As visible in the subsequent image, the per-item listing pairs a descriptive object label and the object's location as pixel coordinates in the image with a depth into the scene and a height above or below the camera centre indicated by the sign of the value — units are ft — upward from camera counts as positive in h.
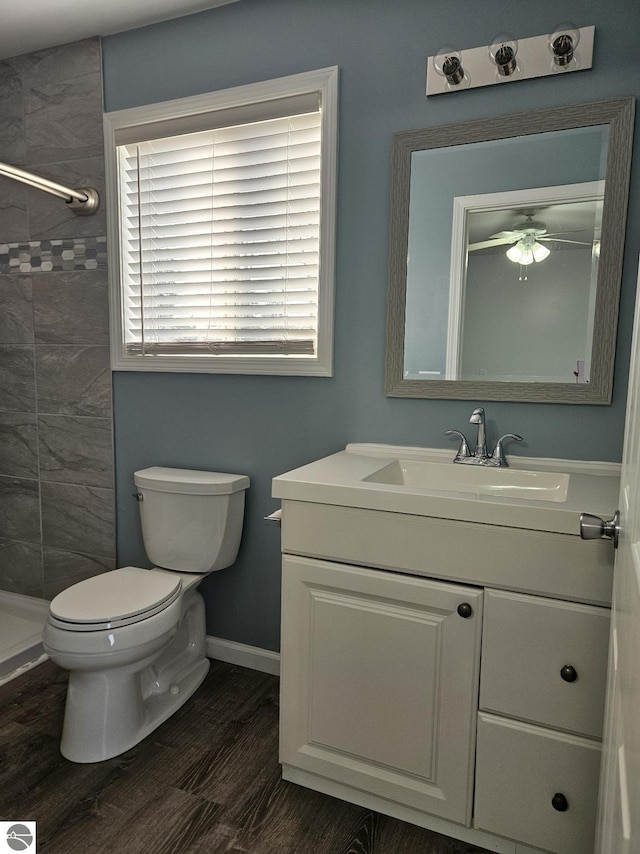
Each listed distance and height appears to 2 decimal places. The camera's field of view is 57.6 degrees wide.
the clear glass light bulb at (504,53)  5.32 +2.90
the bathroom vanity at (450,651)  4.18 -2.20
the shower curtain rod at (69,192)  6.78 +2.08
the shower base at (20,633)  7.38 -3.82
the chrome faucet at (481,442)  5.69 -0.71
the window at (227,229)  6.44 +1.59
